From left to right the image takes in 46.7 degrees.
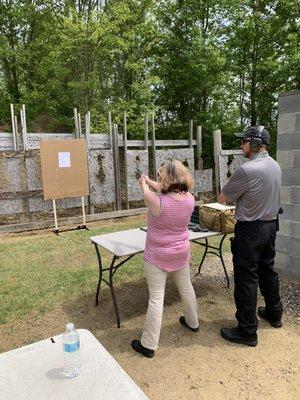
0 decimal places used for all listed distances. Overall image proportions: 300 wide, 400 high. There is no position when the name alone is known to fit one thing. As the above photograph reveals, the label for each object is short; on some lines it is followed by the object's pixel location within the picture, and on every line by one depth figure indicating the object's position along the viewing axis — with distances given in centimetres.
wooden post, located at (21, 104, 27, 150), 752
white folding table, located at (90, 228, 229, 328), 360
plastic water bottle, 165
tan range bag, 416
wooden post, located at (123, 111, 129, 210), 873
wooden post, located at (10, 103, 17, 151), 749
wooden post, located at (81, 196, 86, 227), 805
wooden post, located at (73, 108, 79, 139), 797
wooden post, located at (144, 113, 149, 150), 905
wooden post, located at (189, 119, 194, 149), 1017
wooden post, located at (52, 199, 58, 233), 761
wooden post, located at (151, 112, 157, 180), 926
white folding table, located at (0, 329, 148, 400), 150
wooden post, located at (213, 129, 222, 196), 1012
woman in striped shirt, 292
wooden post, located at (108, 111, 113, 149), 855
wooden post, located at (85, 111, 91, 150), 822
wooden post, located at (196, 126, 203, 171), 1030
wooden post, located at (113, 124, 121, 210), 870
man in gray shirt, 316
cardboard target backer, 750
